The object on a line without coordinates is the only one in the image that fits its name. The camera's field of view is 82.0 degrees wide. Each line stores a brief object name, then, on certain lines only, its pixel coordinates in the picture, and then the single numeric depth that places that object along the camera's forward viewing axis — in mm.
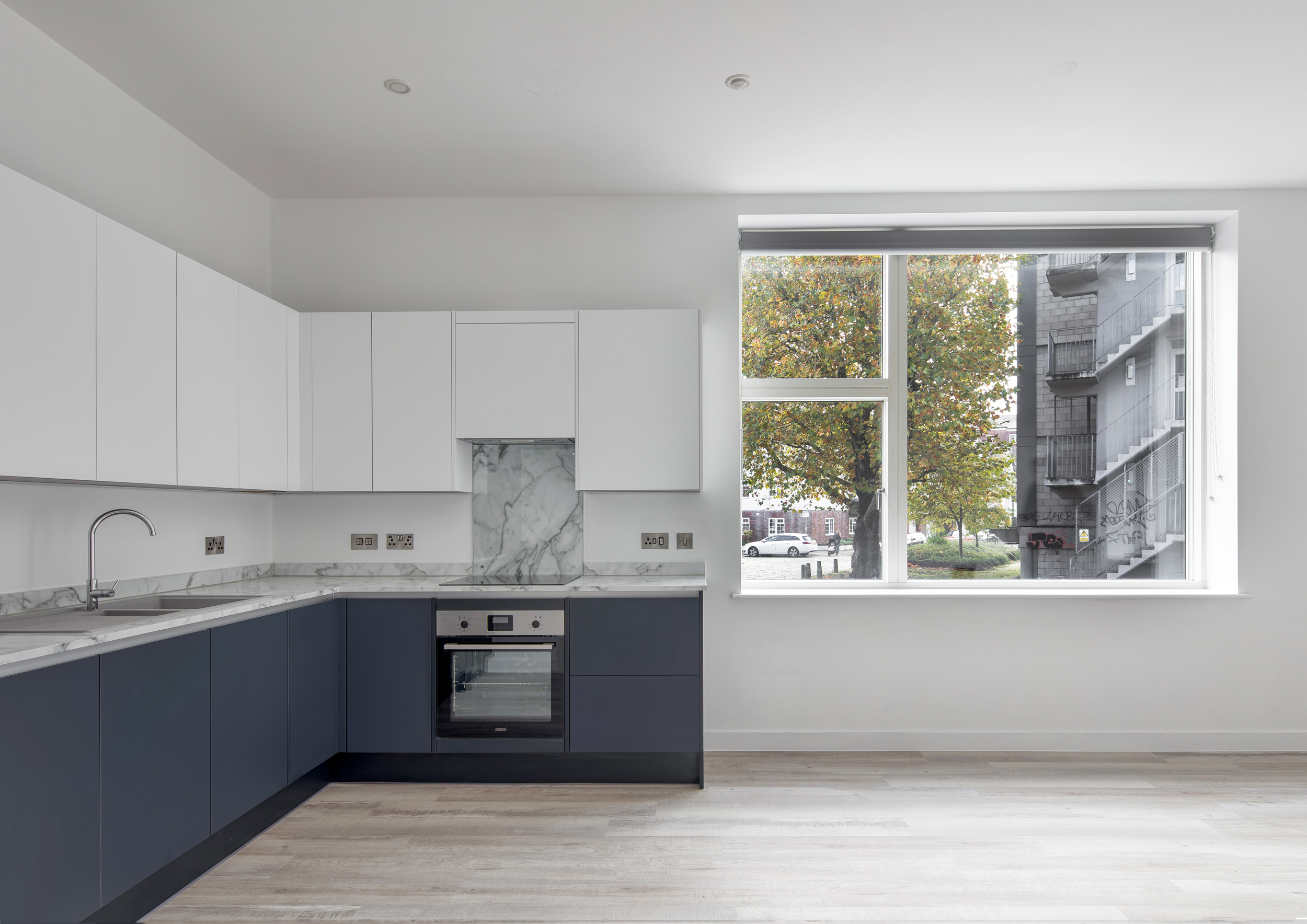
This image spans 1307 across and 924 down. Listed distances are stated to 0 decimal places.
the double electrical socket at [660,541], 3666
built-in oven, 3145
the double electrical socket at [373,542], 3680
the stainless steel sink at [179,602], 2719
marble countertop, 1821
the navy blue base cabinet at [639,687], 3135
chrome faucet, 2420
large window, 3859
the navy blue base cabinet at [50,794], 1736
